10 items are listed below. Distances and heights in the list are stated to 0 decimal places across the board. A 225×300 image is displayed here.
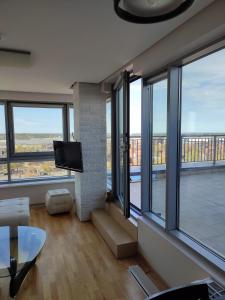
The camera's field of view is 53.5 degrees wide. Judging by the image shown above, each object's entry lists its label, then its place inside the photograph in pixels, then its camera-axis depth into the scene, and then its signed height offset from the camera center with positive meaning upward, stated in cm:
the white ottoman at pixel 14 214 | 294 -104
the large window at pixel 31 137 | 459 +2
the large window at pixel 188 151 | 193 -16
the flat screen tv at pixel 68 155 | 360 -31
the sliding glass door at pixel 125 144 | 264 -9
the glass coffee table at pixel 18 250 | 201 -117
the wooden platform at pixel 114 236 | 270 -129
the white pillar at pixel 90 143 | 375 -11
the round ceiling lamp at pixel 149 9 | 91 +53
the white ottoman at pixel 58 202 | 411 -120
